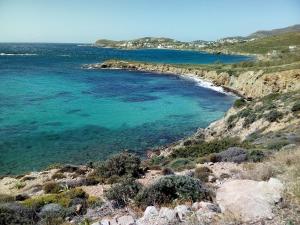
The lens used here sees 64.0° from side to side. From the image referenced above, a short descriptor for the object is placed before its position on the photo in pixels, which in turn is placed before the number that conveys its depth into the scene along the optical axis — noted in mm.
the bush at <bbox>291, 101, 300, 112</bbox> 17130
